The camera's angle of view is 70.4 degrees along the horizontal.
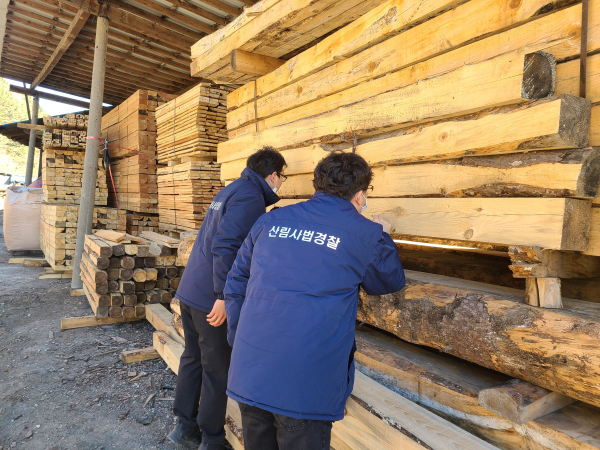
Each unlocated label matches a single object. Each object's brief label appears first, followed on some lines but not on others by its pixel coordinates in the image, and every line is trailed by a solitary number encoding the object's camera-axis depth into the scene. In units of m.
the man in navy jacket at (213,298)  3.01
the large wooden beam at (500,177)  2.04
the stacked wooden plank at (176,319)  5.13
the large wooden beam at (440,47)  2.23
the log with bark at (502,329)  1.89
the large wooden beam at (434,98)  2.13
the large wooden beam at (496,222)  2.05
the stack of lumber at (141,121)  9.07
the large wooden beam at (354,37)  2.85
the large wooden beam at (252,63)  4.24
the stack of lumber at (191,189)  7.36
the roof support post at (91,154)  8.20
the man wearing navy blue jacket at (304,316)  1.93
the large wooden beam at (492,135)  2.01
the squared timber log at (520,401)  2.02
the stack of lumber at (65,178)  10.16
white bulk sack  12.03
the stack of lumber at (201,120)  7.01
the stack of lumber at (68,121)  9.73
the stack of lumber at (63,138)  9.87
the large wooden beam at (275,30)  3.35
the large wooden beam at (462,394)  2.00
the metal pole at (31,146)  15.39
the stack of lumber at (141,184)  9.35
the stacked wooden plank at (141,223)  9.91
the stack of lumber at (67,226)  9.51
